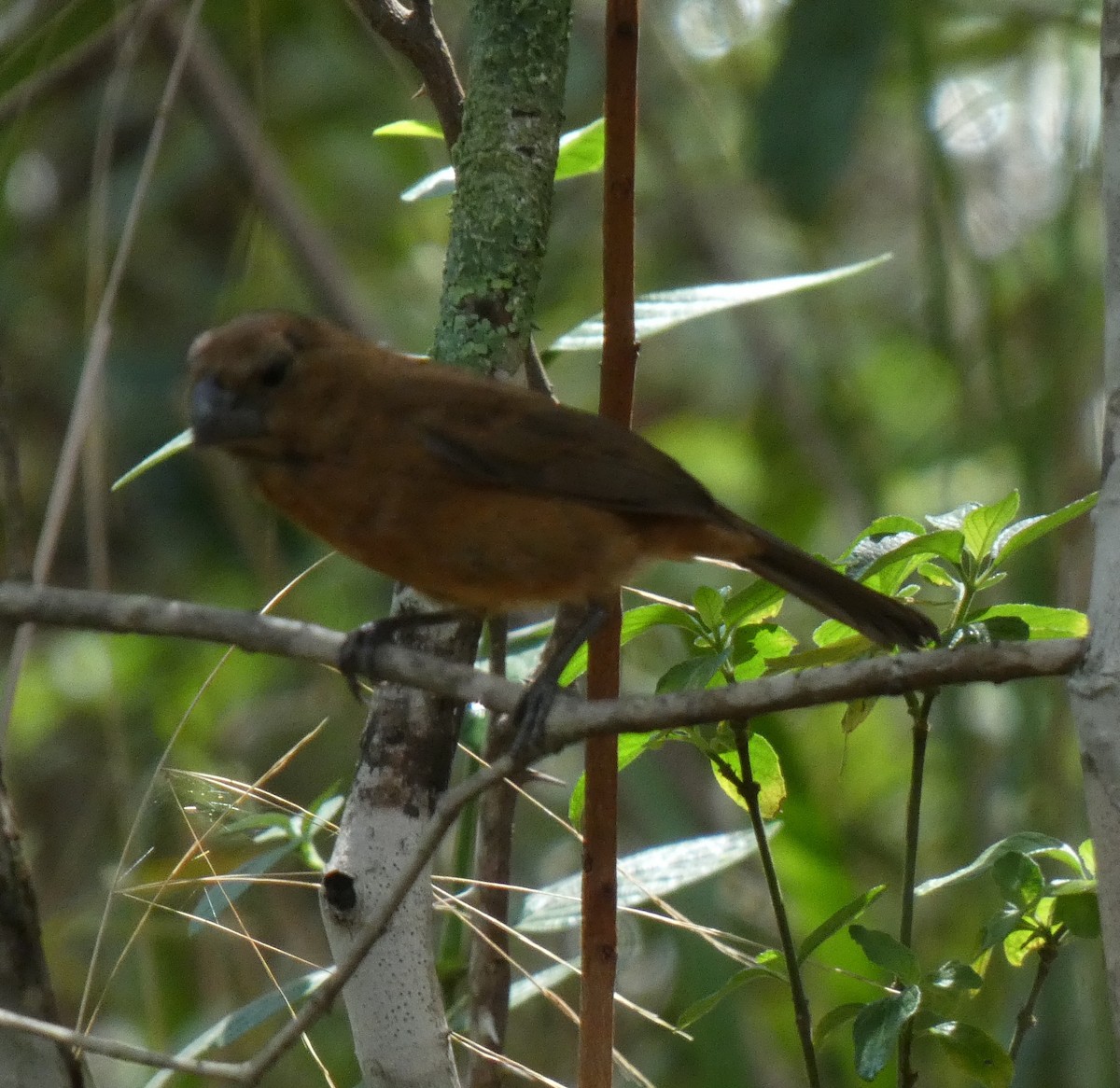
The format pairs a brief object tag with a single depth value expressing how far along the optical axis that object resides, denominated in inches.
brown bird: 208.7
